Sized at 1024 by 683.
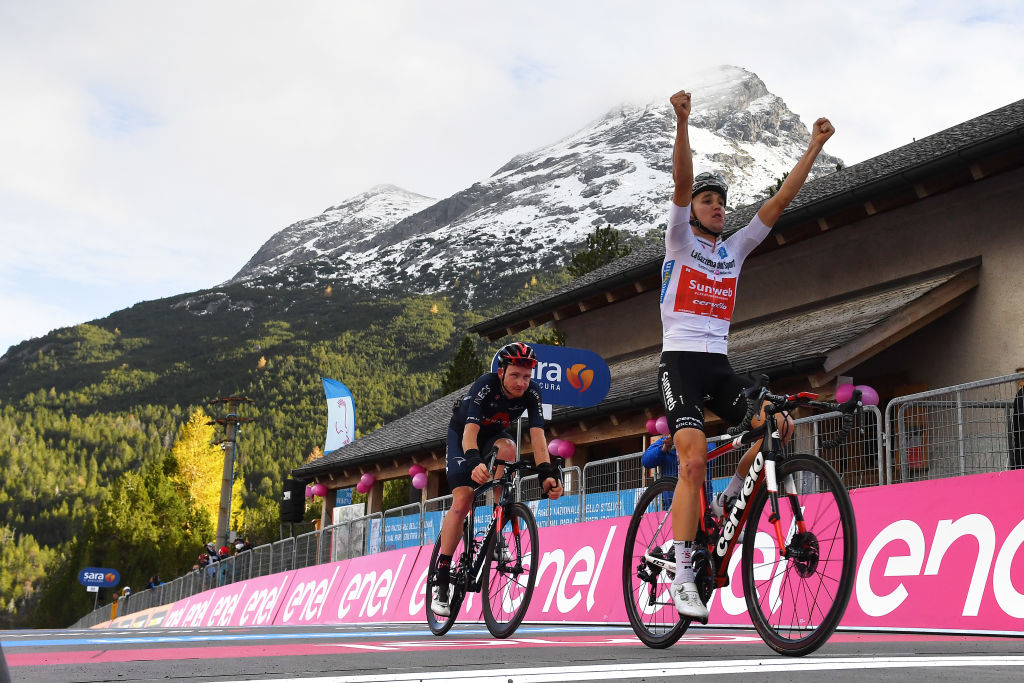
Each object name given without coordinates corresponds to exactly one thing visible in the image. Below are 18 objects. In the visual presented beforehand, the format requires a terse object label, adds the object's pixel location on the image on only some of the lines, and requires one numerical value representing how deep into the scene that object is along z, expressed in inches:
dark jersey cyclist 286.2
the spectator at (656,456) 261.7
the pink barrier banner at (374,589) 562.7
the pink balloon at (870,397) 520.2
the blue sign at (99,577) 2378.2
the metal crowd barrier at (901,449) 345.4
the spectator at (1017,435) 346.9
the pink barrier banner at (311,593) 690.8
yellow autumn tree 3599.9
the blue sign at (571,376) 601.0
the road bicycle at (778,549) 183.3
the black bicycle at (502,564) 283.3
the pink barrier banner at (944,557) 260.8
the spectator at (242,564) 1036.5
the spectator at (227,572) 1099.0
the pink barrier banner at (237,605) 832.9
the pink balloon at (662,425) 675.0
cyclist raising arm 217.6
